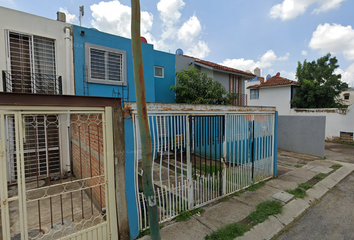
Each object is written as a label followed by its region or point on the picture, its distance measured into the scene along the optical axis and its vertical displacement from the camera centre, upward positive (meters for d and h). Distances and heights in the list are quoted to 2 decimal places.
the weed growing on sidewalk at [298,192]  4.44 -2.16
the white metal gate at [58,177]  2.05 -1.29
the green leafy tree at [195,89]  8.49 +1.24
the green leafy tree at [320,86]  14.11 +2.23
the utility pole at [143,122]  1.72 -0.10
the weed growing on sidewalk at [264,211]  3.41 -2.13
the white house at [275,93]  14.89 +1.84
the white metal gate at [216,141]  3.27 -0.69
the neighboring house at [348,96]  24.04 +2.38
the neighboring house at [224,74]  10.23 +2.59
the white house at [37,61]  5.08 +1.71
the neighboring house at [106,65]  6.11 +1.89
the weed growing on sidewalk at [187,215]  3.36 -2.10
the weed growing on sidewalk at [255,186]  4.77 -2.14
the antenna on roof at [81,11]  7.35 +4.44
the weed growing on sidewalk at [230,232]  2.91 -2.12
